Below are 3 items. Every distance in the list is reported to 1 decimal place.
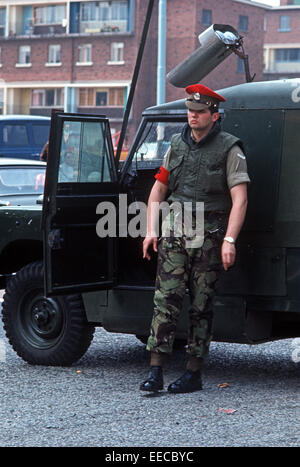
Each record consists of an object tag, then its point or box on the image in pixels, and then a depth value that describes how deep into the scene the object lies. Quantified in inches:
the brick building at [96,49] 2539.4
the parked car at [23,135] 962.1
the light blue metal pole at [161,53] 1014.4
